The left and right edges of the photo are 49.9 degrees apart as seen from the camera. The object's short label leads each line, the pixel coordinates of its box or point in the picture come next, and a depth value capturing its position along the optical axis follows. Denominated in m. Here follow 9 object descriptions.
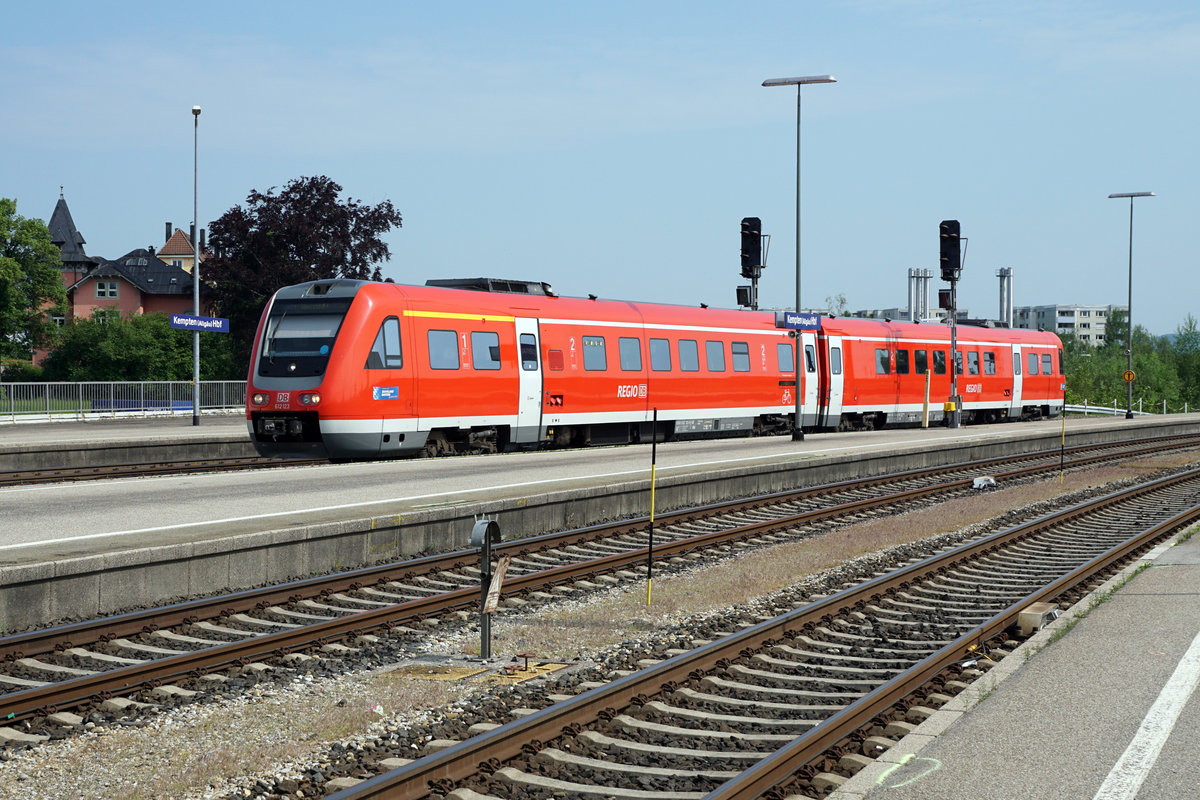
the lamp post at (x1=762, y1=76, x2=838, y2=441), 31.55
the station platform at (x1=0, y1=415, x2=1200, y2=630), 10.43
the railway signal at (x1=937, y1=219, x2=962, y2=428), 31.94
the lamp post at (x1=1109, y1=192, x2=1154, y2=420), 56.19
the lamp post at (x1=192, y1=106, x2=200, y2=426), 38.70
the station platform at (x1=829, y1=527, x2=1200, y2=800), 5.64
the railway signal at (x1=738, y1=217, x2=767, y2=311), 28.31
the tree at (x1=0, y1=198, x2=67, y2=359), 74.88
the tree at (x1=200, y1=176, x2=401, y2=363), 60.59
